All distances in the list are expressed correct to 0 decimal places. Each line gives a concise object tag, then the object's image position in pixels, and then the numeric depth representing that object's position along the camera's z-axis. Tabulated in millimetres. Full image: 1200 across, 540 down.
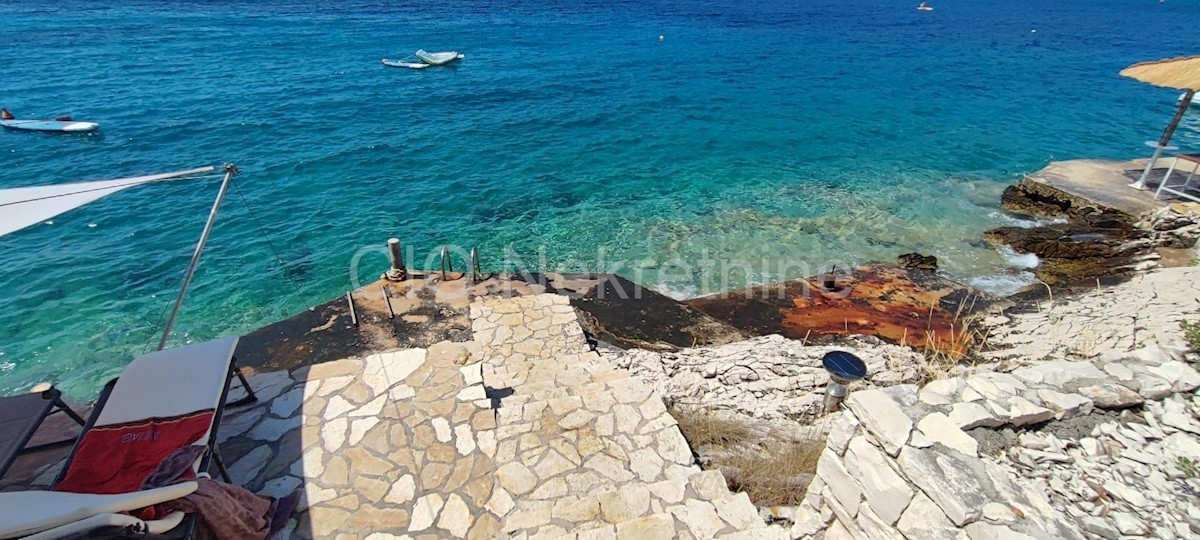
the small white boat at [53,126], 22500
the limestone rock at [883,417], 4199
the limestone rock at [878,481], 4055
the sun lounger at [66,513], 3332
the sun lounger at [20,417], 4613
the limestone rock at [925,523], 3787
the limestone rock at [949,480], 3752
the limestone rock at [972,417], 4484
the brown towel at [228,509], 4273
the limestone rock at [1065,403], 4695
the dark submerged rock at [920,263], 14945
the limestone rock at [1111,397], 4824
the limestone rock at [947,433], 4188
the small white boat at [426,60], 36625
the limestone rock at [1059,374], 5023
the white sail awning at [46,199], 6004
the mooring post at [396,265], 10820
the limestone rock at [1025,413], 4559
